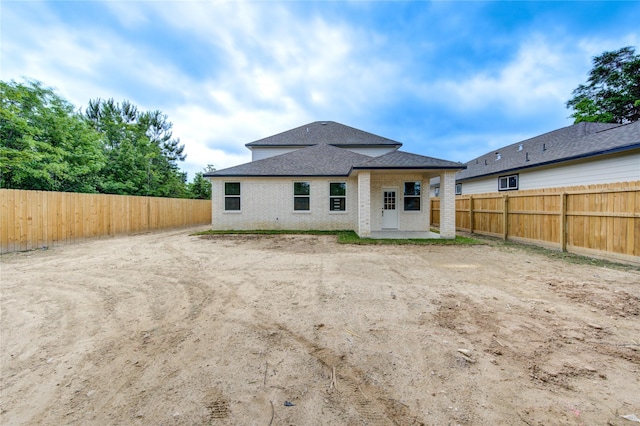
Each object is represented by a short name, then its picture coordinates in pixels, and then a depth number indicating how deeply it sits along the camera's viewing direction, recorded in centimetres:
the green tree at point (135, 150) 1898
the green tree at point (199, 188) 2758
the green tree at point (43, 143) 1072
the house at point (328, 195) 1098
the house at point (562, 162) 817
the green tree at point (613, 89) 2323
